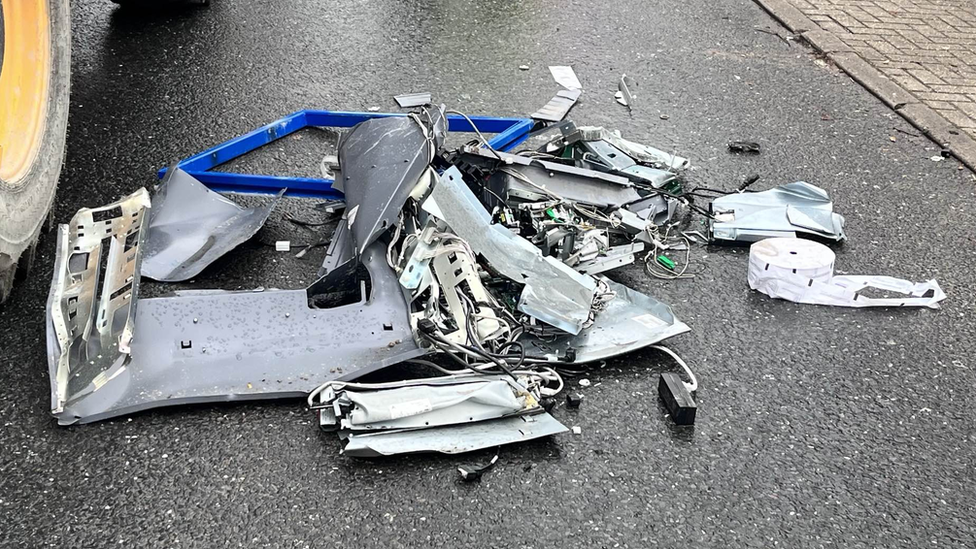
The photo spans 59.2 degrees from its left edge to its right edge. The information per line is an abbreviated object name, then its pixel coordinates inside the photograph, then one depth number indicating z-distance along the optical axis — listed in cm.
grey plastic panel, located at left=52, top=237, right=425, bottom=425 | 254
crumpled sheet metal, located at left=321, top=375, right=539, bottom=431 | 247
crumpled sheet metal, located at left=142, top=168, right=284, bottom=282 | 314
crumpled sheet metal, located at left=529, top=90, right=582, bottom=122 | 402
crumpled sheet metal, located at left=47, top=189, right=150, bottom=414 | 250
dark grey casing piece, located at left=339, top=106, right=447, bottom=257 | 297
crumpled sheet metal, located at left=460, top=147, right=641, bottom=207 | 337
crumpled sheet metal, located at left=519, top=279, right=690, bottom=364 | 284
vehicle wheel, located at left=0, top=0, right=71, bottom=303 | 279
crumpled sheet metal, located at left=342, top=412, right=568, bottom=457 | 240
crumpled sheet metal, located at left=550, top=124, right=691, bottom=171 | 378
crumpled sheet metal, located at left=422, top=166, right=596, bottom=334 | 285
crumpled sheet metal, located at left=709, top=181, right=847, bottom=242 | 360
